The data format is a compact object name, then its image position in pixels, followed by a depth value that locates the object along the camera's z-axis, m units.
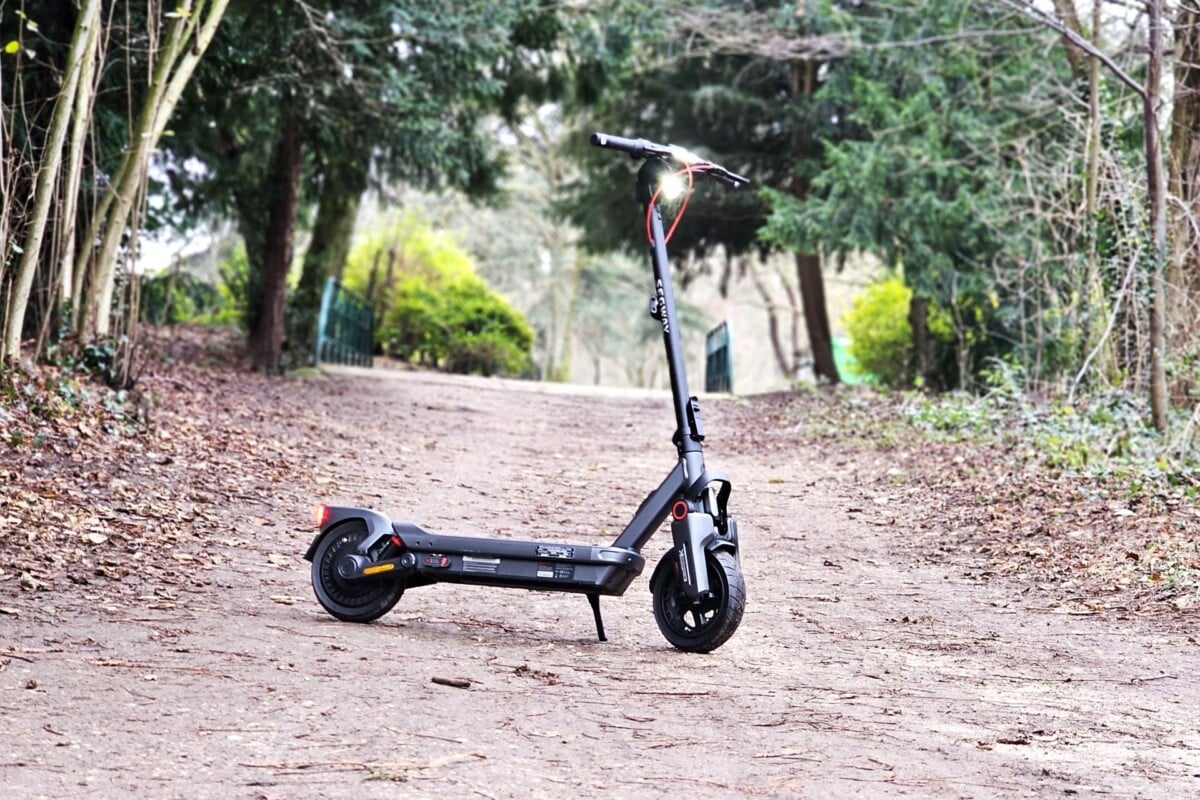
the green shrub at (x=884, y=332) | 22.02
